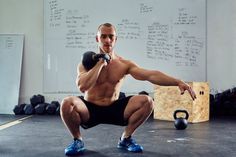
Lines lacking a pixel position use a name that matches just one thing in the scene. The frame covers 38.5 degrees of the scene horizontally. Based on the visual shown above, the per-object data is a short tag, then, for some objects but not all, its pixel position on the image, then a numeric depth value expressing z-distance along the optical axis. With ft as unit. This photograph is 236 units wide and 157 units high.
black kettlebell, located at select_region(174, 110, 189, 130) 12.62
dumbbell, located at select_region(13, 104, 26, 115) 18.49
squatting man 8.25
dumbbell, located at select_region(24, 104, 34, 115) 18.34
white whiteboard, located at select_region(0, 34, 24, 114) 19.15
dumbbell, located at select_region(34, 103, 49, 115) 18.31
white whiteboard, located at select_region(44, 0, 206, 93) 18.11
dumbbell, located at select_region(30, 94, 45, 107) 18.65
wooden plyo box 15.08
